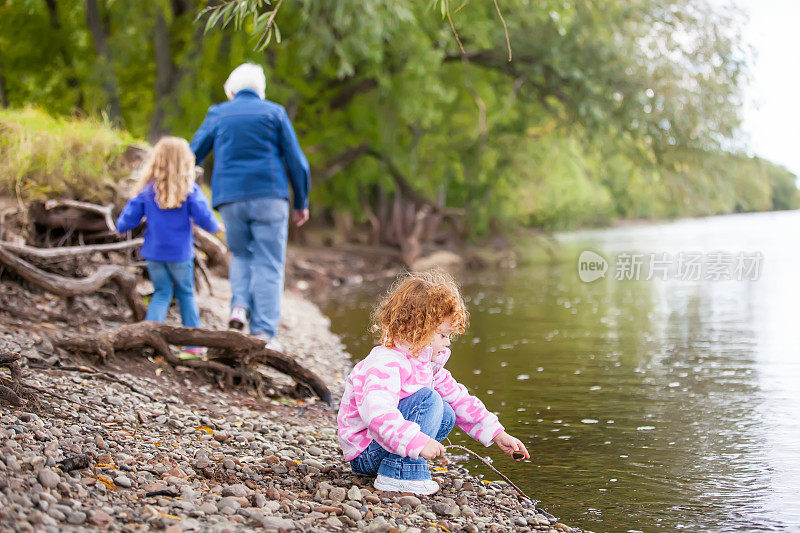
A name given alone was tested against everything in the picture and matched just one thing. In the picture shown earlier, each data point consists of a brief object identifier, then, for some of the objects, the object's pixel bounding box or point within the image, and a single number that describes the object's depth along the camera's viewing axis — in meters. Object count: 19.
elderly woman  6.27
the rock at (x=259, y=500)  3.35
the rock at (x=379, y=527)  3.23
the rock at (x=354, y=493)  3.58
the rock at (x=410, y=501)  3.58
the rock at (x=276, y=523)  3.12
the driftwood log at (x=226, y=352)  5.43
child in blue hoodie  5.94
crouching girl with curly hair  3.55
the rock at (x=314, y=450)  4.36
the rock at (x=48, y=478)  3.11
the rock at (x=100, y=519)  2.88
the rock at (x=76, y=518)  2.85
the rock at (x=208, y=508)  3.18
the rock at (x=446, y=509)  3.54
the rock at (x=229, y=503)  3.25
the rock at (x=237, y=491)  3.45
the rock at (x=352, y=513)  3.34
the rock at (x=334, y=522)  3.24
